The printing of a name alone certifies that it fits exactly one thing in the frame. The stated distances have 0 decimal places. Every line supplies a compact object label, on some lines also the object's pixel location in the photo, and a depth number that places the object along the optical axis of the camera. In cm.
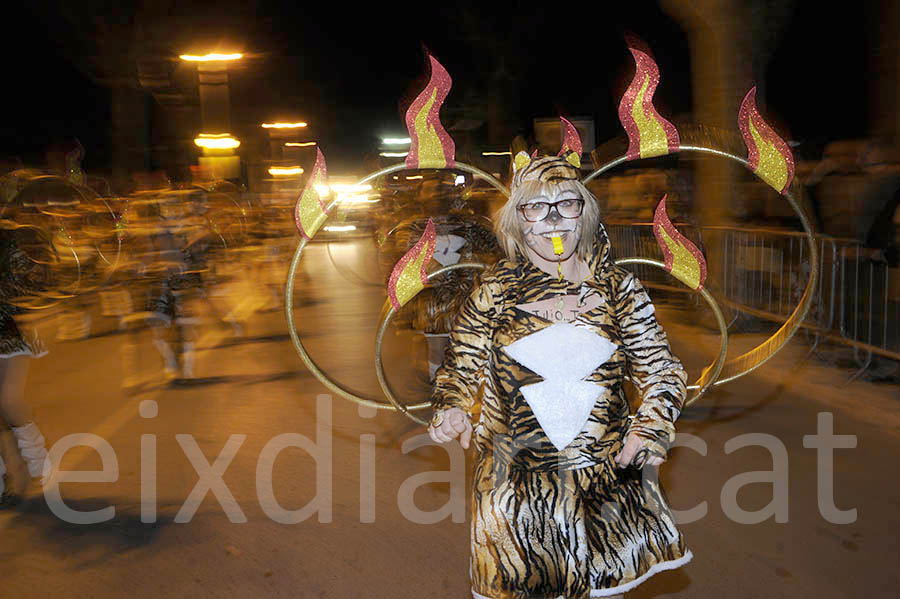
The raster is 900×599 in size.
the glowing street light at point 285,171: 2772
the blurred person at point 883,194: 716
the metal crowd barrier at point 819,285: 745
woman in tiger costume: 255
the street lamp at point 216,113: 2142
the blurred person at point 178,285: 851
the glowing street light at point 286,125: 3247
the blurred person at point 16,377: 520
